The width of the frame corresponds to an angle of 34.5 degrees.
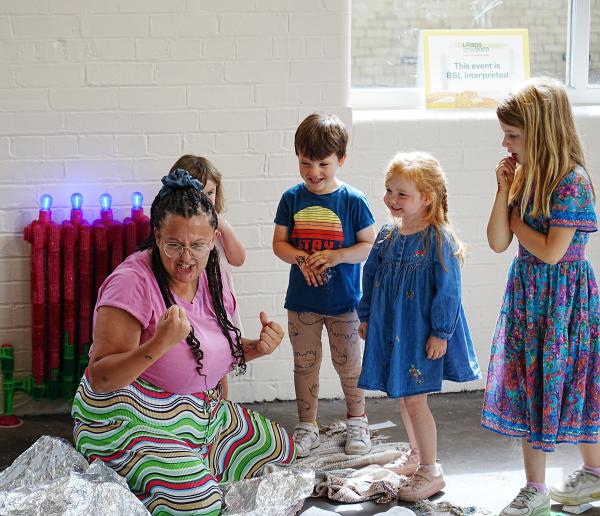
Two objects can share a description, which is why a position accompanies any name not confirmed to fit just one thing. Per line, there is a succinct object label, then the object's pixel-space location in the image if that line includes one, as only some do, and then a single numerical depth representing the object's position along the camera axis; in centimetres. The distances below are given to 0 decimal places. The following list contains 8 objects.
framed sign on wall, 418
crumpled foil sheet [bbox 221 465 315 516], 277
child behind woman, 338
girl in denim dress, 297
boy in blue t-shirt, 330
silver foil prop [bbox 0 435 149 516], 259
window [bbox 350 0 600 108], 411
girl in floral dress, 278
